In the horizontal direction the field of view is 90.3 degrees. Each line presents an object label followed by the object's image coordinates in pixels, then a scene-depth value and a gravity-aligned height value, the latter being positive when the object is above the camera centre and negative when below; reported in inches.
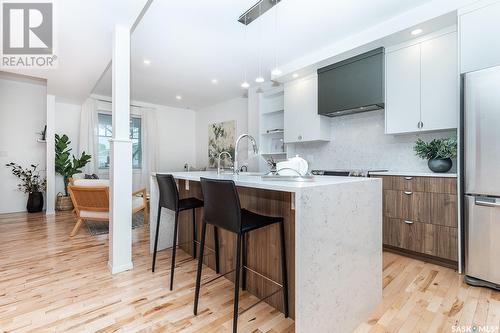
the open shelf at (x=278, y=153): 183.1 +10.6
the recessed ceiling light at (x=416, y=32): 102.2 +56.2
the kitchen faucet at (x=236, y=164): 91.6 +1.2
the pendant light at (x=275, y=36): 95.7 +61.4
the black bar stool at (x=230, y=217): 57.9 -12.9
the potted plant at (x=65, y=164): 203.8 +2.8
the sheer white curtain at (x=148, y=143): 248.2 +24.5
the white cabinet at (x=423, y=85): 100.4 +35.5
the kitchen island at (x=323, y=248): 51.1 -20.5
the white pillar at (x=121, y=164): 94.2 +1.2
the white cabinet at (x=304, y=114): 149.3 +33.4
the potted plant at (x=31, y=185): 196.9 -14.2
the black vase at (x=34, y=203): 196.7 -28.1
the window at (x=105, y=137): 232.7 +29.4
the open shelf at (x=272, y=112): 182.4 +41.1
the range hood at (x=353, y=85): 118.8 +42.0
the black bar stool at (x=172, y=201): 86.1 -12.7
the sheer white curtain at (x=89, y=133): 219.5 +30.4
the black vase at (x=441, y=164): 101.7 +1.0
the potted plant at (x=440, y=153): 101.9 +5.9
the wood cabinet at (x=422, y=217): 95.3 -20.6
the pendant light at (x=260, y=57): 95.0 +61.8
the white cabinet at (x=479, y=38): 84.1 +44.8
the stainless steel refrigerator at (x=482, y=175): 77.7 -2.9
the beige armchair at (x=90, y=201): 132.2 -18.9
